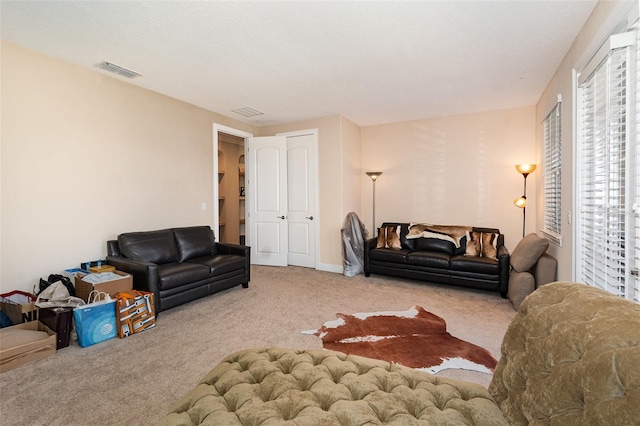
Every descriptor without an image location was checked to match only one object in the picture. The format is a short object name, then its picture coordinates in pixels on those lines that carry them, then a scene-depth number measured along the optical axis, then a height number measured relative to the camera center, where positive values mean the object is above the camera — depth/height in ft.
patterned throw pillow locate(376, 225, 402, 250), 15.89 -1.88
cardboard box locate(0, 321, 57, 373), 7.06 -3.57
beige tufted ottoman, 3.37 -2.46
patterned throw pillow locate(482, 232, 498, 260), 13.64 -2.04
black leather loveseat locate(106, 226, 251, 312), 10.15 -2.29
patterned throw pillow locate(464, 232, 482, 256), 14.05 -2.03
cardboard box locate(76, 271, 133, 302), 8.96 -2.49
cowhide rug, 7.54 -4.01
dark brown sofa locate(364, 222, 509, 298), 12.65 -2.76
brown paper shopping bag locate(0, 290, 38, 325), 8.44 -2.93
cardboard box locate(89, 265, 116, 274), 9.97 -2.13
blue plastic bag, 8.22 -3.29
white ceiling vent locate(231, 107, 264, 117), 15.25 +4.95
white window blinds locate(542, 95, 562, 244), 10.44 +1.09
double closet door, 17.51 +0.45
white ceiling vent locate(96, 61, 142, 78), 10.18 +4.91
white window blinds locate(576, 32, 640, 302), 5.62 +0.66
